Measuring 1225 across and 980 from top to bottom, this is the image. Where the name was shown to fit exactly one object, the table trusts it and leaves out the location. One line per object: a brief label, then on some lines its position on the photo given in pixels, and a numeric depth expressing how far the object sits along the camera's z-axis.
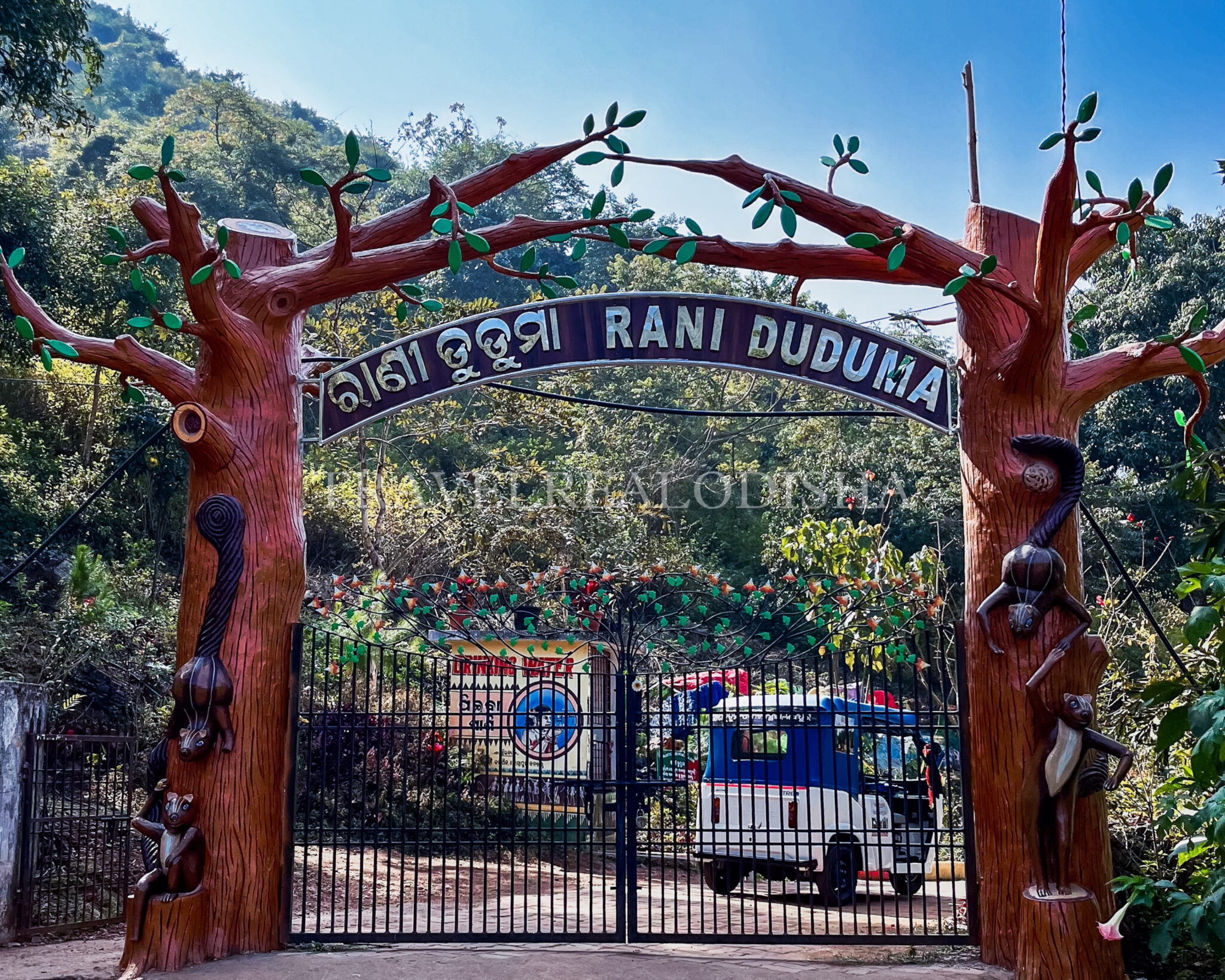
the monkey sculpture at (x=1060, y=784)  5.59
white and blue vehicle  6.08
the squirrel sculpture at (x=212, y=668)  6.02
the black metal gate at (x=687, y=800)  6.13
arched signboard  6.66
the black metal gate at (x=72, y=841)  7.75
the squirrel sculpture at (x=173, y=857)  5.77
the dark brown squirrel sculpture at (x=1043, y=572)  5.80
